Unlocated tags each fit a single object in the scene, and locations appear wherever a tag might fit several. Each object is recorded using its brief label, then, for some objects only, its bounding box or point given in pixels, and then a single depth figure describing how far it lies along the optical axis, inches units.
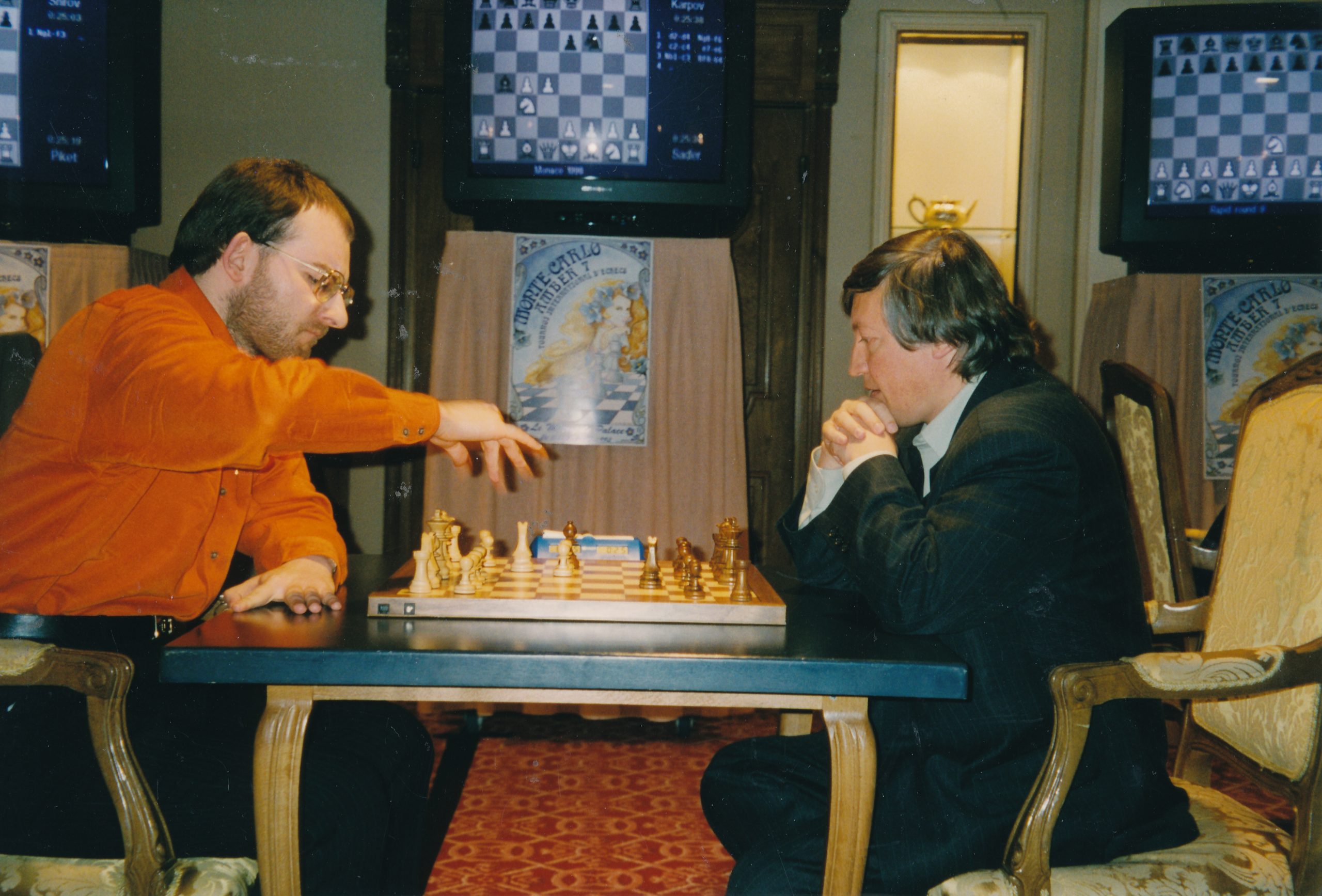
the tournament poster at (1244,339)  129.6
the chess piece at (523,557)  63.1
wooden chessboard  52.1
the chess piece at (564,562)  59.9
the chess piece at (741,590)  54.9
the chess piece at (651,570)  59.3
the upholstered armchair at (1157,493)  91.2
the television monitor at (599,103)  122.2
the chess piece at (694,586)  55.7
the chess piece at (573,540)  61.4
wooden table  43.9
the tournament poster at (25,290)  118.6
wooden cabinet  145.3
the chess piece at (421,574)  55.1
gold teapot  147.6
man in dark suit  48.4
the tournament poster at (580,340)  127.6
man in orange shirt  51.1
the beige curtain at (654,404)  127.5
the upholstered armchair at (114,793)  44.6
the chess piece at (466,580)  54.2
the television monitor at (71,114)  113.3
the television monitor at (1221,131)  126.1
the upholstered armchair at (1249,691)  45.4
